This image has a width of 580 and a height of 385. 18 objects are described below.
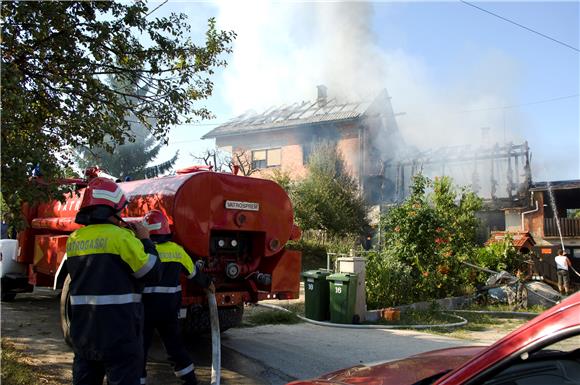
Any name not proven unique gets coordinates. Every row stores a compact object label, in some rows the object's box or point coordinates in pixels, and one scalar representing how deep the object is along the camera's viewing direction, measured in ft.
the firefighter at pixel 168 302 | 15.14
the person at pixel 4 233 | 30.86
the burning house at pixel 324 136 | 88.69
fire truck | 18.44
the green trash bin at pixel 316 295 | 29.07
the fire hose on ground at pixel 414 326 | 27.43
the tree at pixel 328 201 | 68.64
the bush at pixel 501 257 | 44.78
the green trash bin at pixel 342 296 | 27.58
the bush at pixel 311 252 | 61.11
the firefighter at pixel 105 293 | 10.39
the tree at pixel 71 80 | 15.46
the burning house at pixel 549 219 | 69.36
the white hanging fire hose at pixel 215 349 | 15.03
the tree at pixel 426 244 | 34.53
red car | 5.25
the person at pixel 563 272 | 53.16
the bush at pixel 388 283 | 32.32
